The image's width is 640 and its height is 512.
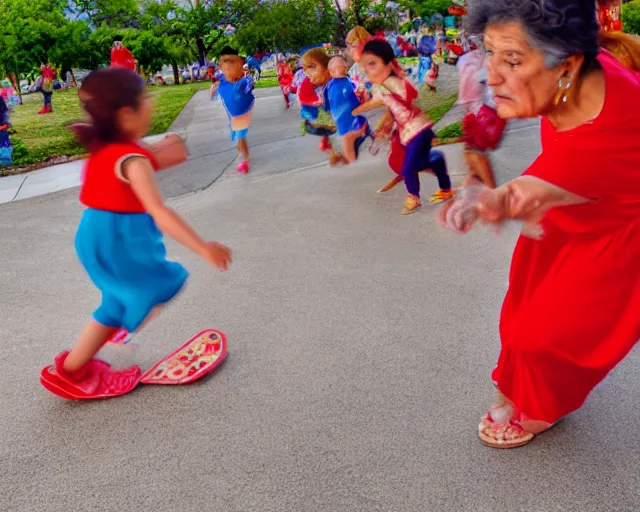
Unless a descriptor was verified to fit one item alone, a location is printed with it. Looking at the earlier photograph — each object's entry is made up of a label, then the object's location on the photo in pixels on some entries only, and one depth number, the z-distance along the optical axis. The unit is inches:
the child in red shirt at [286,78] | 470.9
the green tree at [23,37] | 565.9
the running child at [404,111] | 183.3
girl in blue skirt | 86.8
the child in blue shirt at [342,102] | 219.8
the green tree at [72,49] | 622.8
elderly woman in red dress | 60.4
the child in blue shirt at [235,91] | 257.3
